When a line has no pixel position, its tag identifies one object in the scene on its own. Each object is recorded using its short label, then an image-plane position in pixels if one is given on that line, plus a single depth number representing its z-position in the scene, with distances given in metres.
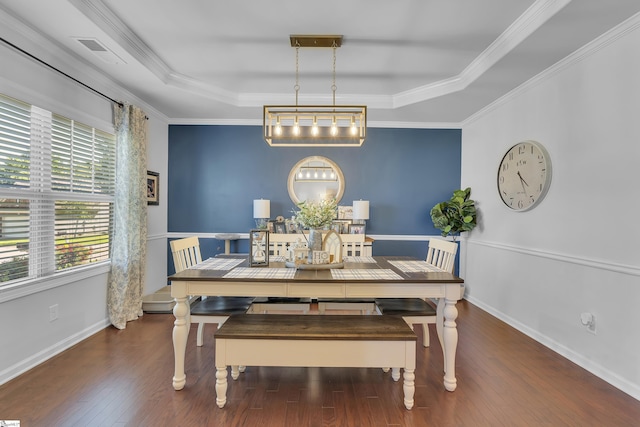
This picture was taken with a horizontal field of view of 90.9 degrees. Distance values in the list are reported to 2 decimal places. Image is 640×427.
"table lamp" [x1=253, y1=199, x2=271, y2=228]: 4.53
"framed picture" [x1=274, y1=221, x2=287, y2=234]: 4.68
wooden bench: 2.02
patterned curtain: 3.49
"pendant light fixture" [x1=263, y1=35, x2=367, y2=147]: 2.76
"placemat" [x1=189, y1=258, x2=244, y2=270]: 2.52
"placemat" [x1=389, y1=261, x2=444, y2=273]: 2.54
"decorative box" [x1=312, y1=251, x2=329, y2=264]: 2.56
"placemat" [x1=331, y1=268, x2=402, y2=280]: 2.26
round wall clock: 3.12
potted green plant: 4.44
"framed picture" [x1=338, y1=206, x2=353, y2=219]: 4.83
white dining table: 2.21
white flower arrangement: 2.58
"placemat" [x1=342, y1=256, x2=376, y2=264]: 2.91
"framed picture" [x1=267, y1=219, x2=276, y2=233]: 4.64
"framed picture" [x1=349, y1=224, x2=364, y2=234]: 4.64
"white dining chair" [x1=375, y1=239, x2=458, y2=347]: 2.54
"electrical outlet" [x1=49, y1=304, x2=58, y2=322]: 2.74
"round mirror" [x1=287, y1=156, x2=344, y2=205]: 4.89
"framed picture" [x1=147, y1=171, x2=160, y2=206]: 4.34
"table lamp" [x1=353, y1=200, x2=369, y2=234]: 4.53
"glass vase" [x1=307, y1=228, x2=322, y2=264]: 2.60
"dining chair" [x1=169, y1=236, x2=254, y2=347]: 2.52
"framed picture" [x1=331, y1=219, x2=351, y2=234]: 4.68
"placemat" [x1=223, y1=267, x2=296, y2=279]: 2.24
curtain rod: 2.32
